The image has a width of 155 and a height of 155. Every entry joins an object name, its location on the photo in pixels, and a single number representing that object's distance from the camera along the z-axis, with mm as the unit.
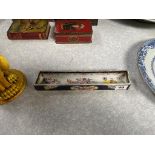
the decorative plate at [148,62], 401
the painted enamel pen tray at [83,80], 403
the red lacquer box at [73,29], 494
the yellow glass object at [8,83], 378
